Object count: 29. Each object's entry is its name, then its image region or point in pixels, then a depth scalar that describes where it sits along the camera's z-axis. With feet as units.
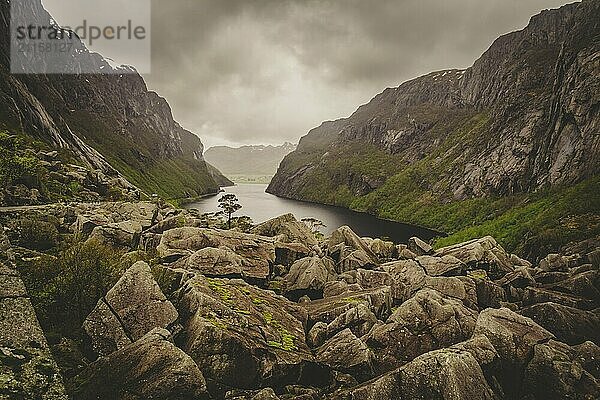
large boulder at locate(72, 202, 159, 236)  121.78
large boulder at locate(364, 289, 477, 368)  67.05
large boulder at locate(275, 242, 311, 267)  119.44
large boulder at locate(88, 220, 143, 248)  109.47
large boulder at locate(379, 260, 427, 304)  98.43
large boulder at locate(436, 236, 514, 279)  127.75
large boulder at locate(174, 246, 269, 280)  88.38
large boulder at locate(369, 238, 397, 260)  147.23
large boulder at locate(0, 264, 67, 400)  43.55
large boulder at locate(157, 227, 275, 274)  103.60
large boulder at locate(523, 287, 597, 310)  95.71
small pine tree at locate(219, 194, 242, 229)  297.18
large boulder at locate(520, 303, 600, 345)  78.54
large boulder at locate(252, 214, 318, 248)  145.28
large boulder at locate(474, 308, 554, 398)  62.03
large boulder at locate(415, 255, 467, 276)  119.24
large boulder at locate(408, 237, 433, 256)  166.40
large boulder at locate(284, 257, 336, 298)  99.76
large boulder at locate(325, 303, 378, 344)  73.46
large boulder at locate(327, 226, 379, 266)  134.62
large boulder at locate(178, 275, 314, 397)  55.98
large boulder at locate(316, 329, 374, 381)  61.87
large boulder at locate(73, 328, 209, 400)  45.55
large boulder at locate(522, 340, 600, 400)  58.23
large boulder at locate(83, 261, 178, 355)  55.98
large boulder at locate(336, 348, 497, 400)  49.98
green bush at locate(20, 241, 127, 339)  60.03
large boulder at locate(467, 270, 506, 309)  99.71
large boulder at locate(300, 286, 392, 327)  80.07
